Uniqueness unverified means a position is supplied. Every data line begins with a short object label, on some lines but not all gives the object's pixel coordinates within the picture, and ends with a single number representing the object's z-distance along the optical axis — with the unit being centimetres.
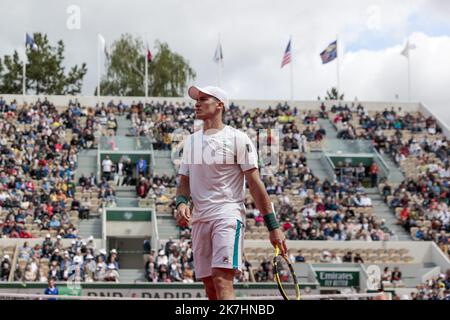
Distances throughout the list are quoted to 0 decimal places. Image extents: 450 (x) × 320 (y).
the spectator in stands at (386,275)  3098
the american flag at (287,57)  4997
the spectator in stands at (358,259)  3221
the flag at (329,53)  5050
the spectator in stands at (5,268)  2845
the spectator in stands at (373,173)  4041
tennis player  679
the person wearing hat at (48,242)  3018
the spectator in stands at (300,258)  3178
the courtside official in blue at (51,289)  2573
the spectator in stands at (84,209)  3428
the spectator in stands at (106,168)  3769
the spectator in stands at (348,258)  3249
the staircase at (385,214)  3650
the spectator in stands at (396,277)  3113
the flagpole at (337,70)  5141
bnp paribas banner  2648
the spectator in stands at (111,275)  2817
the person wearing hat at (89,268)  2825
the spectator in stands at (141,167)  3838
